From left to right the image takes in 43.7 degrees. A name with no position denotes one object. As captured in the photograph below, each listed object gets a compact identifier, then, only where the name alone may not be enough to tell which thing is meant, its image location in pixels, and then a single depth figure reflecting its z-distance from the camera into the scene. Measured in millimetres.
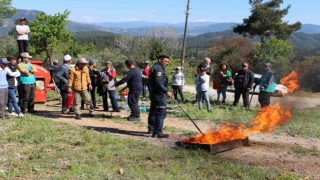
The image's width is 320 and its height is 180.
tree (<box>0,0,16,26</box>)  67812
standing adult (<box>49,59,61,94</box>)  14401
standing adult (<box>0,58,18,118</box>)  10172
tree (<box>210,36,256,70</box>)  39344
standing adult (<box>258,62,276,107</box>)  13359
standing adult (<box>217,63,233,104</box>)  16016
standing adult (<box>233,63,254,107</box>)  15195
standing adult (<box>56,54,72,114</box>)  11969
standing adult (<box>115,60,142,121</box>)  11172
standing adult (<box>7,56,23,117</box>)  10844
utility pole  30762
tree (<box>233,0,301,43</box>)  58125
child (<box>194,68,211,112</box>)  13609
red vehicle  13961
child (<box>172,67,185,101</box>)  16484
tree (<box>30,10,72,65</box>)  61906
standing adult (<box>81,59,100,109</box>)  12867
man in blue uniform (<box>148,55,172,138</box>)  9125
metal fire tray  7782
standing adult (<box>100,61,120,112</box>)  12703
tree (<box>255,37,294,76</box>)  36875
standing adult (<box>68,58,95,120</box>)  11039
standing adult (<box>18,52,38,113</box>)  11242
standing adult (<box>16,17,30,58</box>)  13918
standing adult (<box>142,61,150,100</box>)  16905
